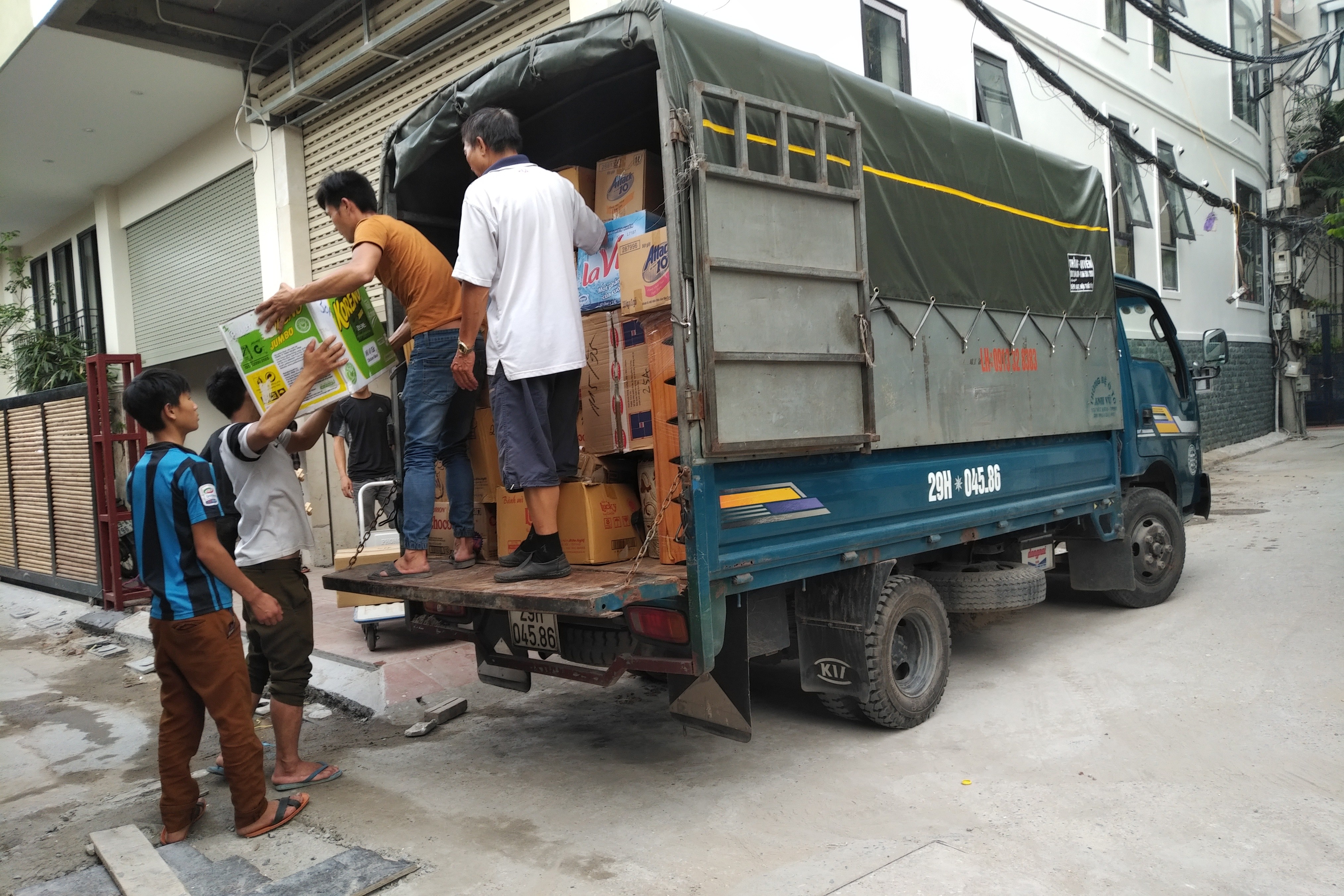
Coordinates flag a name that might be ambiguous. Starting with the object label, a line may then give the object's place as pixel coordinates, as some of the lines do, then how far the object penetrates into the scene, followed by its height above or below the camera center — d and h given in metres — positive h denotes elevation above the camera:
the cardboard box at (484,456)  4.41 -0.12
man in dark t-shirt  6.47 -0.03
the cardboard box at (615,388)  3.92 +0.15
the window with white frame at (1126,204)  12.81 +2.61
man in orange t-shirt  4.18 +0.42
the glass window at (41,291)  17.30 +3.07
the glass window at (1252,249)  17.12 +2.55
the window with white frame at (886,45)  8.92 +3.49
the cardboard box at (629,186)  4.21 +1.07
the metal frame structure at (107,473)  8.34 -0.18
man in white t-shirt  3.96 -0.42
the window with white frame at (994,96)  10.35 +3.40
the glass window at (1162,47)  14.25 +5.24
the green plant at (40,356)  14.74 +1.58
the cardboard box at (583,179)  4.43 +1.16
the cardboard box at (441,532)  4.69 -0.49
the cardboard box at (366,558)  5.42 -0.74
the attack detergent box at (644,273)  3.71 +0.60
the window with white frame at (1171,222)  14.09 +2.55
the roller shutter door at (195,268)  11.54 +2.36
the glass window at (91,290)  15.13 +2.66
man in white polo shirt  3.72 +0.45
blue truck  3.45 +0.18
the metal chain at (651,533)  3.56 -0.44
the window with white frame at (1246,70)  16.83 +5.82
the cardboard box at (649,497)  3.93 -0.31
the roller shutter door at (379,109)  7.84 +3.23
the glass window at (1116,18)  13.10 +5.24
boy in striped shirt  3.50 -0.61
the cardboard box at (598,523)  3.89 -0.41
